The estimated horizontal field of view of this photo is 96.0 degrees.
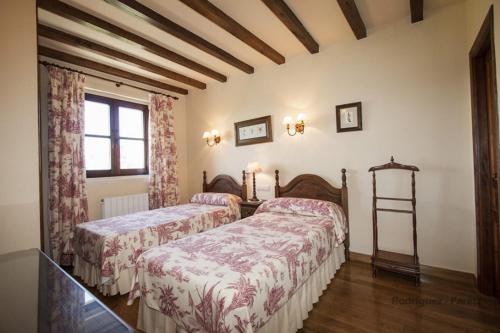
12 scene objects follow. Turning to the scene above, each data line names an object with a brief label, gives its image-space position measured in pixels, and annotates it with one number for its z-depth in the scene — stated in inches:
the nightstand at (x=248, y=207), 127.9
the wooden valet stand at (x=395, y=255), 84.8
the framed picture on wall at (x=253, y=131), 134.2
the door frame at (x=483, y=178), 74.2
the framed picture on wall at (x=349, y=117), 104.8
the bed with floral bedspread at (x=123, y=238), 83.7
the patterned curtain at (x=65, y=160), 109.3
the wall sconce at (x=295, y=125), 120.3
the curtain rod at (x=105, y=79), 109.5
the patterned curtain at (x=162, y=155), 149.4
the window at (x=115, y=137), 131.7
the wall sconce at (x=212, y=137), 159.3
